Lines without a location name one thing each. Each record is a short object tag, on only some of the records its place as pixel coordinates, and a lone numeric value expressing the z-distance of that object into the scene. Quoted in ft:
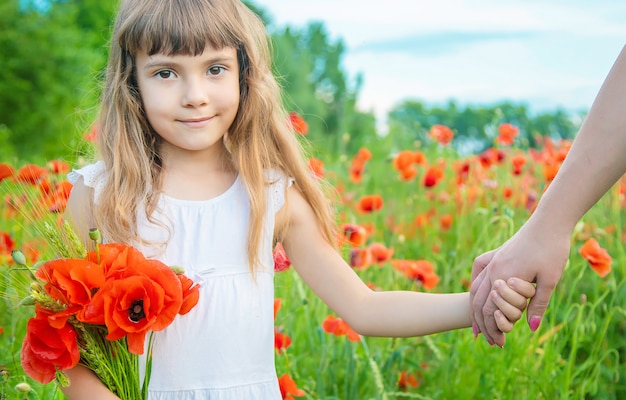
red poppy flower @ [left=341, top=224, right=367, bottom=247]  7.33
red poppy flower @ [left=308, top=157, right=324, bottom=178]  7.43
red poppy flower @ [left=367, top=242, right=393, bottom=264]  8.23
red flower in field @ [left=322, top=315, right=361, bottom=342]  6.54
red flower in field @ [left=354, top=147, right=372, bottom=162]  11.70
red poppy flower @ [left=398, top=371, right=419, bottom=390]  7.70
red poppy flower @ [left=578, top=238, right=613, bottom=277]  7.16
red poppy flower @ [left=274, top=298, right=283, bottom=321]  6.58
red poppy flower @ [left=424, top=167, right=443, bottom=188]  10.69
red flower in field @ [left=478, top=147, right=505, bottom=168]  11.14
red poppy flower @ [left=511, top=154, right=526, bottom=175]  10.33
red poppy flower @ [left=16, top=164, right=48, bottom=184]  5.27
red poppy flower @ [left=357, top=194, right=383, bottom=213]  9.90
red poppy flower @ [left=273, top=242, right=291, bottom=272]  5.91
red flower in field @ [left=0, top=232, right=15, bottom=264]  7.56
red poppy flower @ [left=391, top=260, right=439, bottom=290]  7.83
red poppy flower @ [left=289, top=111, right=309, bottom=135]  8.90
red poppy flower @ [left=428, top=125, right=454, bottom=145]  11.77
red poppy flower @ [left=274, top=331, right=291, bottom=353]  6.45
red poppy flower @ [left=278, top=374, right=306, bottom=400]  5.87
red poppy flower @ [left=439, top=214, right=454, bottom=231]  11.30
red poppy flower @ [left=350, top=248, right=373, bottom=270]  7.82
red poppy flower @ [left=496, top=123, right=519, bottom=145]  11.42
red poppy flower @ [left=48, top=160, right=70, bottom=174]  7.09
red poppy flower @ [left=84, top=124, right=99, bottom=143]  7.45
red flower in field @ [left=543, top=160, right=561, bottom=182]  9.69
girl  5.23
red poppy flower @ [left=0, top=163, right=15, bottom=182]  6.38
